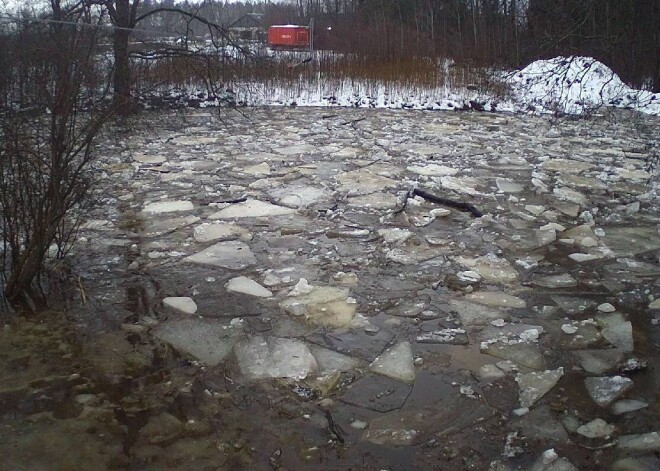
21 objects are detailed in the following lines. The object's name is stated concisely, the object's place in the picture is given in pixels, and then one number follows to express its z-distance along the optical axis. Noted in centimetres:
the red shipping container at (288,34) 2384
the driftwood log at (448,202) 586
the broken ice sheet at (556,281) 430
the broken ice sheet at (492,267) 441
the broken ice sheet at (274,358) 323
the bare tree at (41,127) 361
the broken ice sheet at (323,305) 382
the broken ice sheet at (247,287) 414
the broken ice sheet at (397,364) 323
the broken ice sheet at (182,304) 388
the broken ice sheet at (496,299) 402
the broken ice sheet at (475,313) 380
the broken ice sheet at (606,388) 299
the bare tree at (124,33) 456
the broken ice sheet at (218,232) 516
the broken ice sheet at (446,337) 356
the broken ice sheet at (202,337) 340
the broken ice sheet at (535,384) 301
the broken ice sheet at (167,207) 591
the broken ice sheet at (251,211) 577
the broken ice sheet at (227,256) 462
